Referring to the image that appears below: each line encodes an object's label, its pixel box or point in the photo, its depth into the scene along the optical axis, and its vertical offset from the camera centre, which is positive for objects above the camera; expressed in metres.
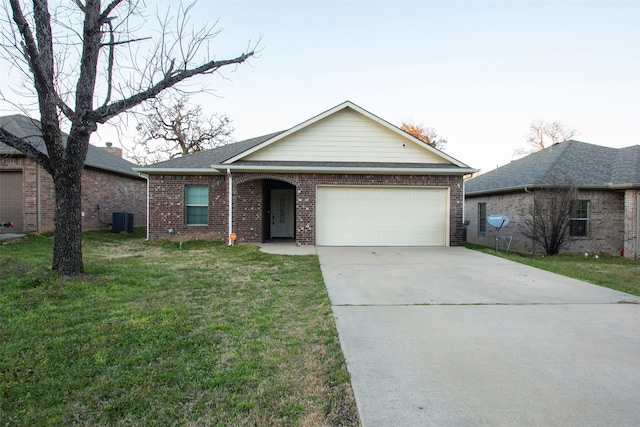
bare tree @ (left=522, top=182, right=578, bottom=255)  12.38 -0.16
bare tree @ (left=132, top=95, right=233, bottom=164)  29.77 +6.27
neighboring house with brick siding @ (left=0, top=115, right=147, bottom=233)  13.34 +0.74
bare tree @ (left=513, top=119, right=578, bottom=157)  39.47 +9.01
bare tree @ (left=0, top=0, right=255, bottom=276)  6.20 +1.80
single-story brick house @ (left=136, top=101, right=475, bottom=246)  12.25 +0.90
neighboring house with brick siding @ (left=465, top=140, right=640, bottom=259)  12.81 +0.67
